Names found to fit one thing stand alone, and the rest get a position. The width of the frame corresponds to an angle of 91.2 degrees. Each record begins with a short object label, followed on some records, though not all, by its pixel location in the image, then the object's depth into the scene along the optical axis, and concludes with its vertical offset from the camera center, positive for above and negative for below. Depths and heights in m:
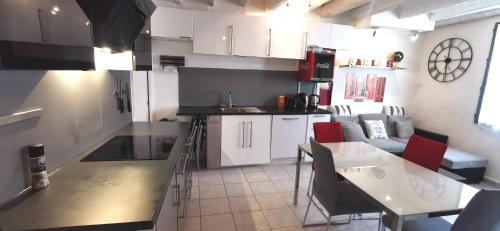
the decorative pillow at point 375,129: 3.97 -0.81
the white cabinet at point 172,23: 3.09 +0.61
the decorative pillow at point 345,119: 3.94 -0.66
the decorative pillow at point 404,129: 4.13 -0.82
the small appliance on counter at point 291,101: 3.87 -0.40
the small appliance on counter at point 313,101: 3.95 -0.39
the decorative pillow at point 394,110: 4.48 -0.55
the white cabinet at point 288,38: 3.48 +0.54
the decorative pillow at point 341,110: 4.13 -0.55
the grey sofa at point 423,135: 3.28 -0.97
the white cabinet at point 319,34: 3.62 +0.63
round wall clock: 3.70 +0.36
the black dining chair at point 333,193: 1.80 -0.89
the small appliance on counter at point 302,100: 3.86 -0.37
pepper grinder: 1.09 -0.45
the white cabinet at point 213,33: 3.21 +0.53
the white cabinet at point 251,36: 3.35 +0.53
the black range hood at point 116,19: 1.24 +0.29
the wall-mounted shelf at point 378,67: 4.02 +0.20
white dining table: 1.36 -0.69
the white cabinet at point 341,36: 3.73 +0.63
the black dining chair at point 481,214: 1.19 -0.65
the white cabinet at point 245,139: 3.39 -0.91
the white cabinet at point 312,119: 3.69 -0.64
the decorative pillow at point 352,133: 3.59 -0.80
